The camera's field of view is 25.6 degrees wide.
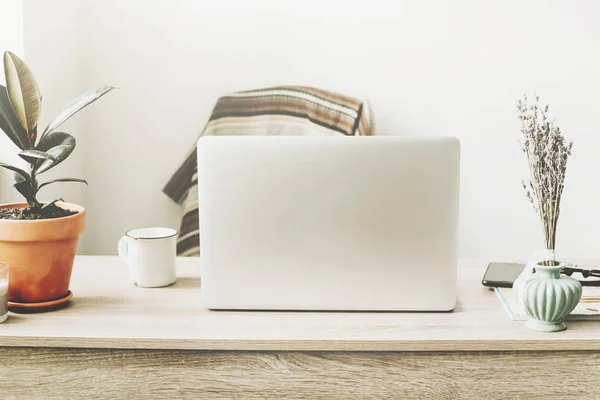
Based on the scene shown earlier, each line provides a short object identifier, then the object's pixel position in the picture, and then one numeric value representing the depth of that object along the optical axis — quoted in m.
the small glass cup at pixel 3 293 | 1.70
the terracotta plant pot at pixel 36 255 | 1.73
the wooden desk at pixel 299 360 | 1.62
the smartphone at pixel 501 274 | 1.81
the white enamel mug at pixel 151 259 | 1.84
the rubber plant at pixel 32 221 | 1.73
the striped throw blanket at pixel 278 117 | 2.42
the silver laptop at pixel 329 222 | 1.70
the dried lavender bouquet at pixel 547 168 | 1.63
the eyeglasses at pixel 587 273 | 1.74
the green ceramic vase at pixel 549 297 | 1.63
